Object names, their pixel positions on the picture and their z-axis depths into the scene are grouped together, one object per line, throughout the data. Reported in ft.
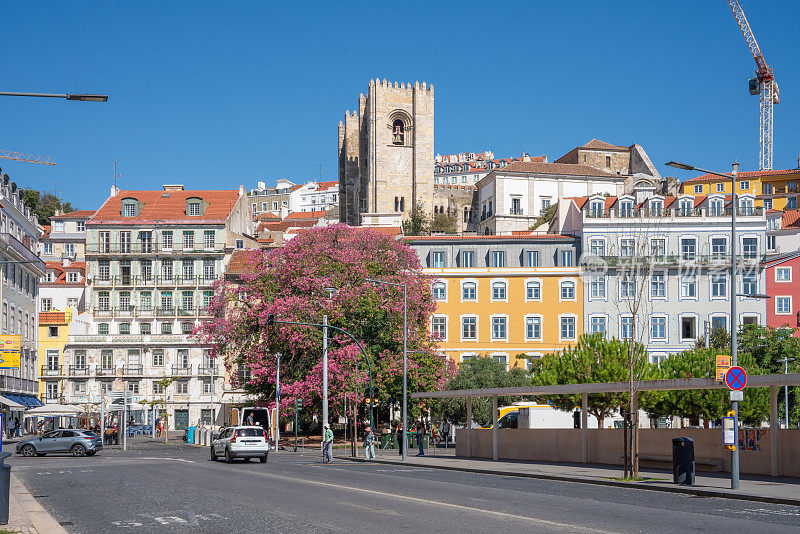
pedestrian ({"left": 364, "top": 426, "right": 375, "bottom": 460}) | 147.43
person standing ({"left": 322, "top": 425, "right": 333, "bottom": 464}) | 140.36
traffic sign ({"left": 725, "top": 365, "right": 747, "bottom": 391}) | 84.48
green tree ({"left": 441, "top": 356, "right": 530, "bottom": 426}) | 210.59
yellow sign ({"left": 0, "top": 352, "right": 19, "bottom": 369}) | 121.49
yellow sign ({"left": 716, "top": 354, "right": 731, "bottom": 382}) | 85.71
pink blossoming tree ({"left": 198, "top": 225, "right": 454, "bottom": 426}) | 196.44
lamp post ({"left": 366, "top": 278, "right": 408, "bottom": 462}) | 142.46
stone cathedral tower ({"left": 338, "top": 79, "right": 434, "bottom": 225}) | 474.49
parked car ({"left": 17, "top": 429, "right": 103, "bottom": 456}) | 174.19
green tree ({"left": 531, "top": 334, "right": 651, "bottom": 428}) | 161.38
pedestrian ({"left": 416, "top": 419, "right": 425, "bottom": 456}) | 163.27
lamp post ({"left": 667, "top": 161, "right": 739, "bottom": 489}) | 81.15
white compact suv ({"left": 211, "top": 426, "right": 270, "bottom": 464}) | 136.67
